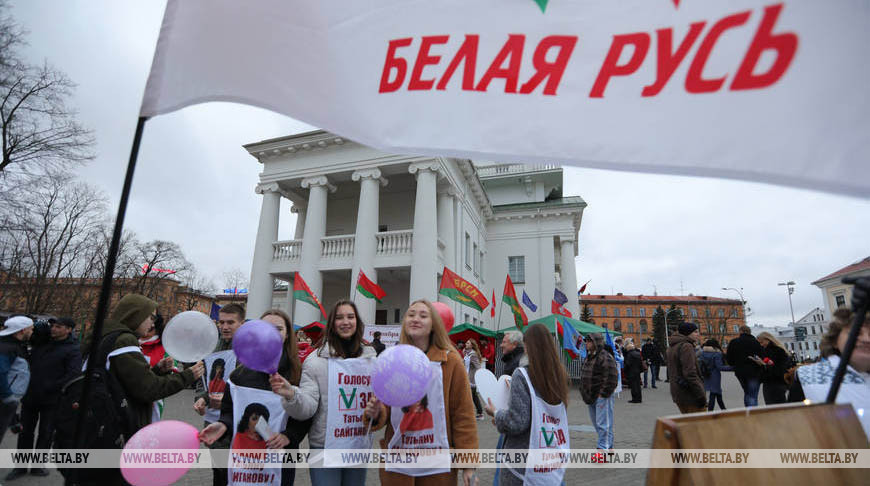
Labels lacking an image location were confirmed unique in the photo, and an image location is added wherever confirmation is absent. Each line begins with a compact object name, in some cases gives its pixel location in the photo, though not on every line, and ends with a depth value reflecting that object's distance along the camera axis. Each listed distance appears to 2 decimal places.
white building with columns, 18.22
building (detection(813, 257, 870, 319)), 58.03
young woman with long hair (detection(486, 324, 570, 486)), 2.87
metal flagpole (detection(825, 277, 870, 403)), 1.20
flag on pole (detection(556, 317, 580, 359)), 12.55
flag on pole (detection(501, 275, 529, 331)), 13.90
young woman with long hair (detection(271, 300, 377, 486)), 2.72
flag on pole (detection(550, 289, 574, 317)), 15.28
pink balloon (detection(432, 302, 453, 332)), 4.59
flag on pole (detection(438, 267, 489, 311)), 12.74
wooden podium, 1.07
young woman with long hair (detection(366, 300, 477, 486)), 2.58
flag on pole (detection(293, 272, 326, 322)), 12.88
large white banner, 1.18
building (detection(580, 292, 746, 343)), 92.25
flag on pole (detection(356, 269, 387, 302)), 13.35
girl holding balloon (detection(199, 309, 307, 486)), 2.24
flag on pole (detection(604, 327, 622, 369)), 14.30
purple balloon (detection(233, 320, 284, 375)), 2.22
